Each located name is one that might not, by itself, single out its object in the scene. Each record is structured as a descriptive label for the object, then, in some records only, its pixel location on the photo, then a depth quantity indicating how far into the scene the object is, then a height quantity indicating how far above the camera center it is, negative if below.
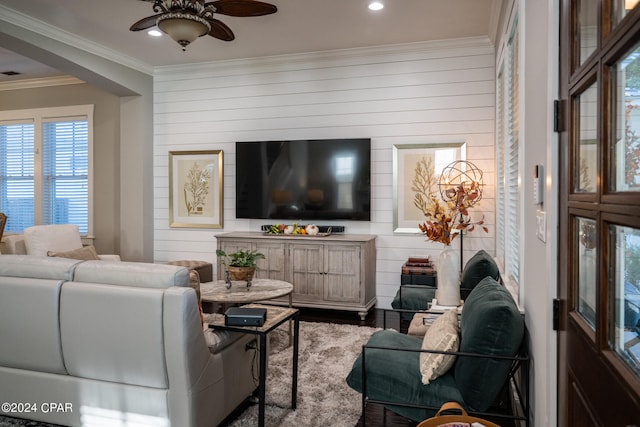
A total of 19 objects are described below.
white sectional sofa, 2.15 -0.68
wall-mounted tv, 5.32 +0.37
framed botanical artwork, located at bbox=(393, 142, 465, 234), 5.07 +0.44
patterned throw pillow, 2.14 -0.68
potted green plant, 3.86 -0.47
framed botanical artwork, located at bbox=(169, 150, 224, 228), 6.03 +0.29
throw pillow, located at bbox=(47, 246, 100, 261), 4.41 -0.42
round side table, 3.52 -0.67
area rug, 2.62 -1.17
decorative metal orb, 4.89 +0.38
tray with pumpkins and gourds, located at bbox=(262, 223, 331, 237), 5.31 -0.23
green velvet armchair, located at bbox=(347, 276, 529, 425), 2.00 -0.76
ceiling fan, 3.12 +1.38
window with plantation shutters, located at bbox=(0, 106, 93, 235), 6.62 +0.65
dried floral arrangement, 4.70 +0.24
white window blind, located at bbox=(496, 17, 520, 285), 3.05 +0.40
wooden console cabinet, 4.90 -0.62
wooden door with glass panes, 0.95 -0.01
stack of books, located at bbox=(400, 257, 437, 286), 4.57 -0.65
